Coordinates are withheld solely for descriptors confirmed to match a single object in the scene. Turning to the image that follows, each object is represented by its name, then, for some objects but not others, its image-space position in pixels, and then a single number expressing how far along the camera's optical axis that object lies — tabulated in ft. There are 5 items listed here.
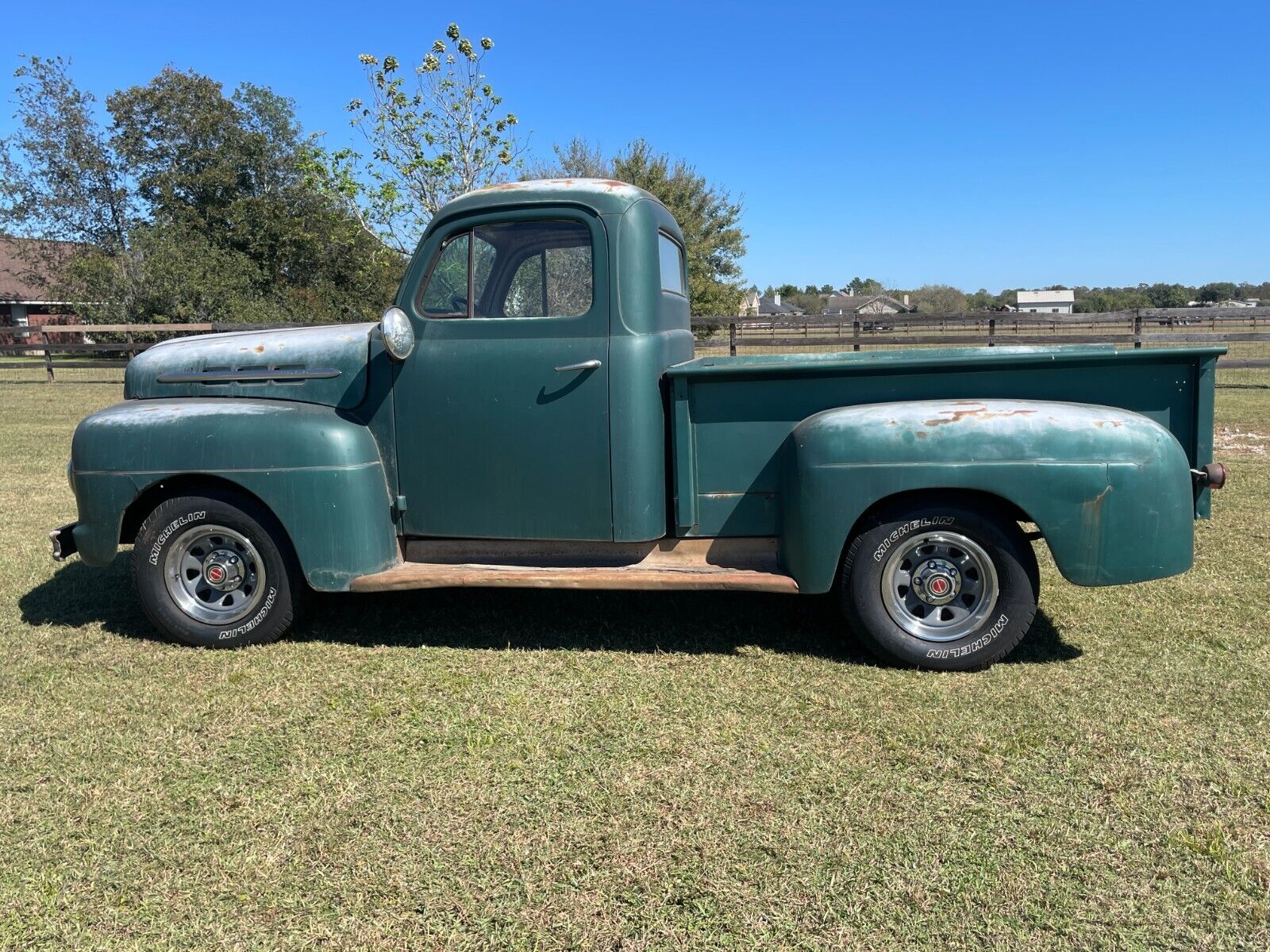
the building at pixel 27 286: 121.49
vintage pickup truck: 11.80
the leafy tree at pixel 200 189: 112.78
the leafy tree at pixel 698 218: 96.22
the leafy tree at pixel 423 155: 58.85
